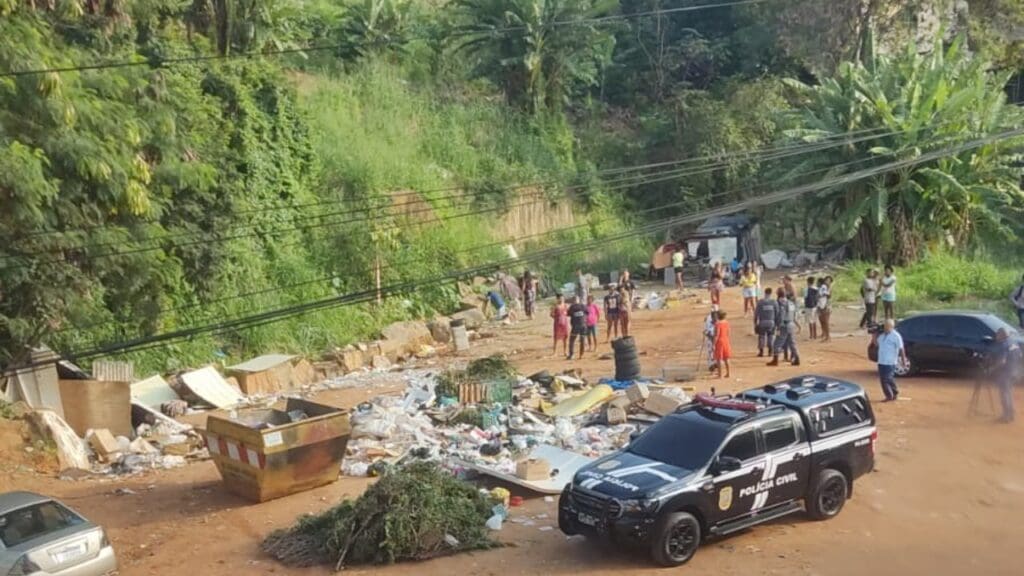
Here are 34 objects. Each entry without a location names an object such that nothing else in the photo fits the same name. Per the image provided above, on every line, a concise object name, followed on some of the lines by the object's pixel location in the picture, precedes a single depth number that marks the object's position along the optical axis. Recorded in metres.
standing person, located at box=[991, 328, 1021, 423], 17.17
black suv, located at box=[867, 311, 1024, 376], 19.64
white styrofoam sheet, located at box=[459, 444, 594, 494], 14.20
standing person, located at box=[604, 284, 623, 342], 25.77
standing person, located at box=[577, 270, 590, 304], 26.80
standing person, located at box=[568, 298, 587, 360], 24.50
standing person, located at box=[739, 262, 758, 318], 28.08
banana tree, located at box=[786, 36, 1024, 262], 31.84
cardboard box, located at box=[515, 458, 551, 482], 14.41
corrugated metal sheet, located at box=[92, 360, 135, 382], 22.45
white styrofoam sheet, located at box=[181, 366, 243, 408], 22.56
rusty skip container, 14.27
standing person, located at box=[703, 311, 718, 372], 21.37
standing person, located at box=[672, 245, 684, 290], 34.62
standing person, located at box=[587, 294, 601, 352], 24.94
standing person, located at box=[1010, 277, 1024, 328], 23.25
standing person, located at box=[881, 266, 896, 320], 24.48
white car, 11.02
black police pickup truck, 11.45
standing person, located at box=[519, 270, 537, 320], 32.28
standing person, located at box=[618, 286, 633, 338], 25.62
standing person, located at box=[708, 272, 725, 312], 27.30
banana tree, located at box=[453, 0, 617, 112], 42.59
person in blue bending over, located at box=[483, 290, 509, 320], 33.22
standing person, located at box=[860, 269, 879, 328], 24.39
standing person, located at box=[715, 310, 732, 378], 20.88
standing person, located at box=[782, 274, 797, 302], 22.16
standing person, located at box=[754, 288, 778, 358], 22.14
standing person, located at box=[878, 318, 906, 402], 17.98
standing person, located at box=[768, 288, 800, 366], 21.62
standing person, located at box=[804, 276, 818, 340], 24.28
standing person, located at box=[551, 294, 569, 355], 25.09
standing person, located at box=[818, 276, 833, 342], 24.09
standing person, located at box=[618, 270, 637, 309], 26.27
